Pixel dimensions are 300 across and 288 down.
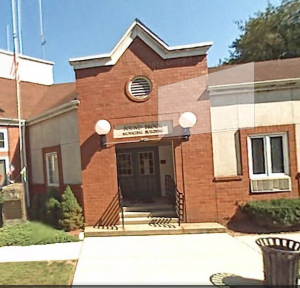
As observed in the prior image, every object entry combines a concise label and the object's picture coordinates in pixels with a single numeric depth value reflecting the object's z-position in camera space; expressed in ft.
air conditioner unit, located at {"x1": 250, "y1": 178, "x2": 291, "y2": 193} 28.68
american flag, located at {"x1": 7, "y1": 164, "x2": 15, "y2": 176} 40.11
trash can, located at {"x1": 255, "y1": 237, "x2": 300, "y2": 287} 13.73
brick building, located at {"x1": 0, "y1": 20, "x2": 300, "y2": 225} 28.86
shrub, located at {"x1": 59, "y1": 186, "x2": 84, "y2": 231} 29.14
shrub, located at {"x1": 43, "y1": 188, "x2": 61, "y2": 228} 30.66
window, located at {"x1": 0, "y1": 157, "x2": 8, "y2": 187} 39.82
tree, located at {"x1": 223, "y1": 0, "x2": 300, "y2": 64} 76.69
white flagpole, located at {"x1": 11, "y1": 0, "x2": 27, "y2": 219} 39.96
